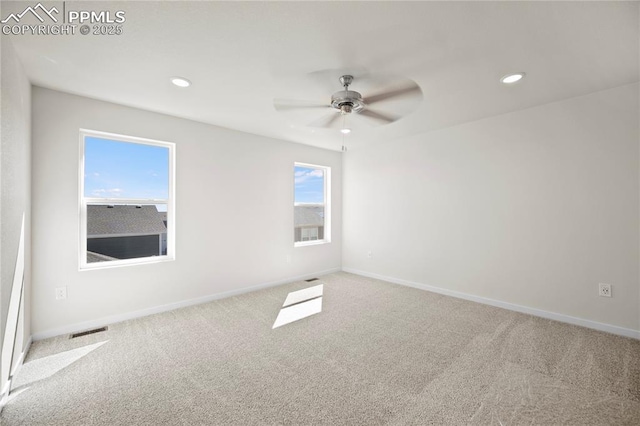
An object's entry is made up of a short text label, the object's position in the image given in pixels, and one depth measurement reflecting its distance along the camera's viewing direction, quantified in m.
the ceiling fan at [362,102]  2.41
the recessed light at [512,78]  2.39
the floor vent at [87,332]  2.69
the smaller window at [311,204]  4.89
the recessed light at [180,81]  2.45
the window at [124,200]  2.92
